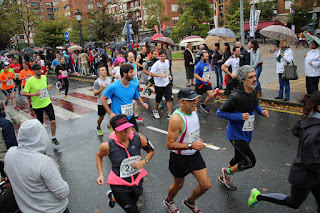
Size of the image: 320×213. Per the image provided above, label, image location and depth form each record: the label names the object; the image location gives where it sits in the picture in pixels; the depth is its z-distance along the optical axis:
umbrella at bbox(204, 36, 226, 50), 12.86
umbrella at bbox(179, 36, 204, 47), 13.89
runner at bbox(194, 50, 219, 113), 8.17
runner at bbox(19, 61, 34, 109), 10.42
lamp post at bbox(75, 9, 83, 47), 20.58
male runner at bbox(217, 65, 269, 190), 3.95
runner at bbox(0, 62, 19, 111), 10.89
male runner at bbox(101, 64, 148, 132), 5.38
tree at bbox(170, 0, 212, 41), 35.00
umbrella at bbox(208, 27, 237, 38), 11.52
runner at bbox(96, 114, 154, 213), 3.08
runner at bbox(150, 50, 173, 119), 8.13
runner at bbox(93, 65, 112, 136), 6.65
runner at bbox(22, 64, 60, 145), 6.48
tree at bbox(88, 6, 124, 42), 30.02
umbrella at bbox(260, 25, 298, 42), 8.62
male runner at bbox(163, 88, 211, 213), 3.37
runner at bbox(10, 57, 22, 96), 13.20
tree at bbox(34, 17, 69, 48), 28.72
